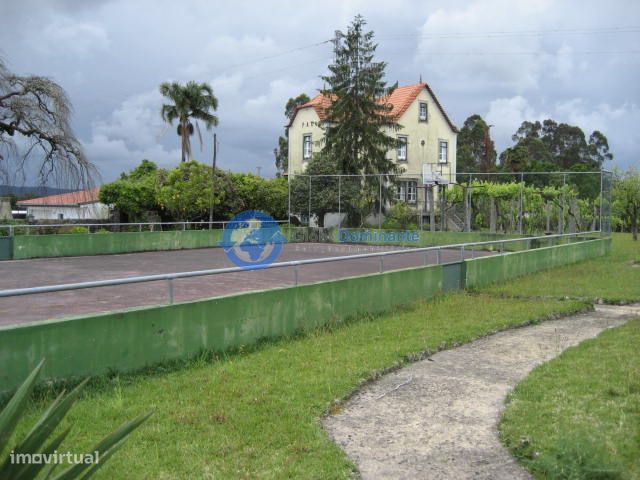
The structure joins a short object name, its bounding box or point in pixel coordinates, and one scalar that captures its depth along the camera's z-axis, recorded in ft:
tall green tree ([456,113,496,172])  222.89
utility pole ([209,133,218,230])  93.86
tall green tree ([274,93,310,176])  195.83
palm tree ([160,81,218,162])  155.02
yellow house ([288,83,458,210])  136.98
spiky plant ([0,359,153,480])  7.60
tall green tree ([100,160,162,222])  98.02
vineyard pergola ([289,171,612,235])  95.04
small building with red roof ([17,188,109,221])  59.67
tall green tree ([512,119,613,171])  270.87
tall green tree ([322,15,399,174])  114.93
